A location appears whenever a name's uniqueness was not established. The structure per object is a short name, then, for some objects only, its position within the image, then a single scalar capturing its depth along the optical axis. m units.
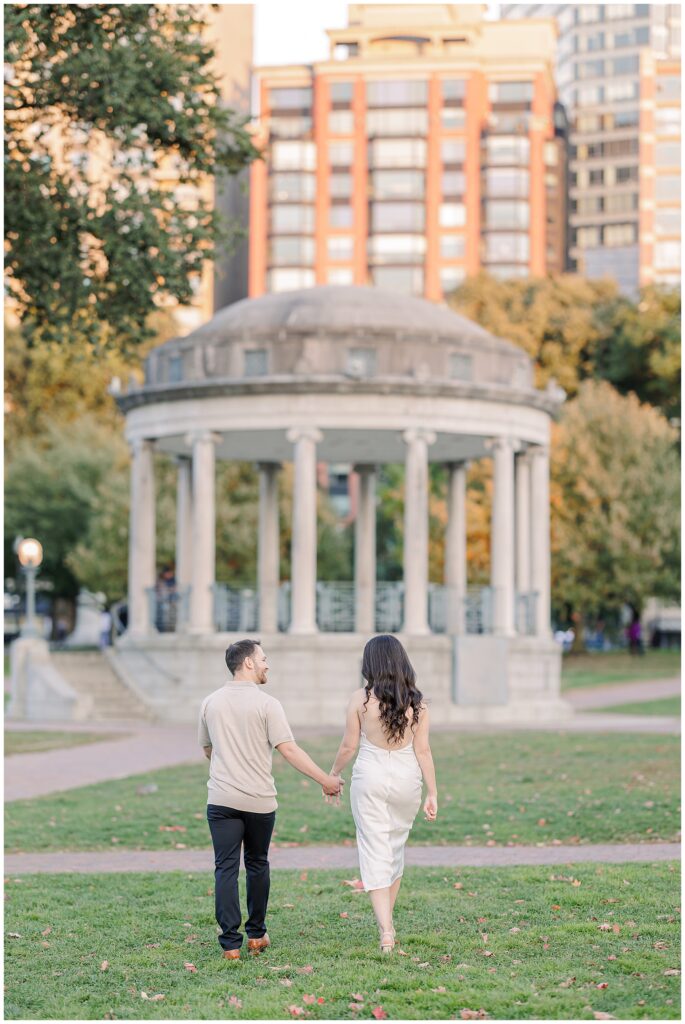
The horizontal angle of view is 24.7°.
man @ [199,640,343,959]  9.71
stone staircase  32.50
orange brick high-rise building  109.50
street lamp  32.84
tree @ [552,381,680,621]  52.75
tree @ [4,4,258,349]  20.61
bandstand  31.66
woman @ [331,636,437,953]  9.62
